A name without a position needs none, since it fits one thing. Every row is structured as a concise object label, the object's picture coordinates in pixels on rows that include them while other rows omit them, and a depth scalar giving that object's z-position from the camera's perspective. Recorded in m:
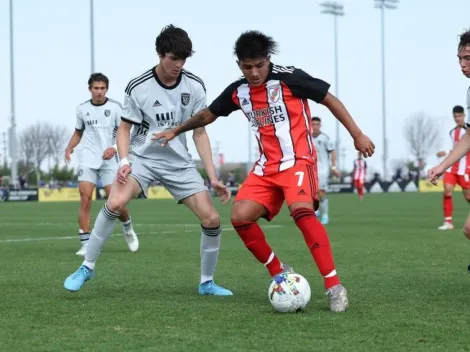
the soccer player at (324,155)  22.33
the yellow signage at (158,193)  55.46
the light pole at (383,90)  80.31
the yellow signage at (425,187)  68.51
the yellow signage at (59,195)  51.25
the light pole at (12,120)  58.81
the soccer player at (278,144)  6.97
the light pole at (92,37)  52.91
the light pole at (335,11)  81.44
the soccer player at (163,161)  8.05
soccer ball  6.74
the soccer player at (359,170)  35.03
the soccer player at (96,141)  12.80
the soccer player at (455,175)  17.41
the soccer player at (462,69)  7.21
